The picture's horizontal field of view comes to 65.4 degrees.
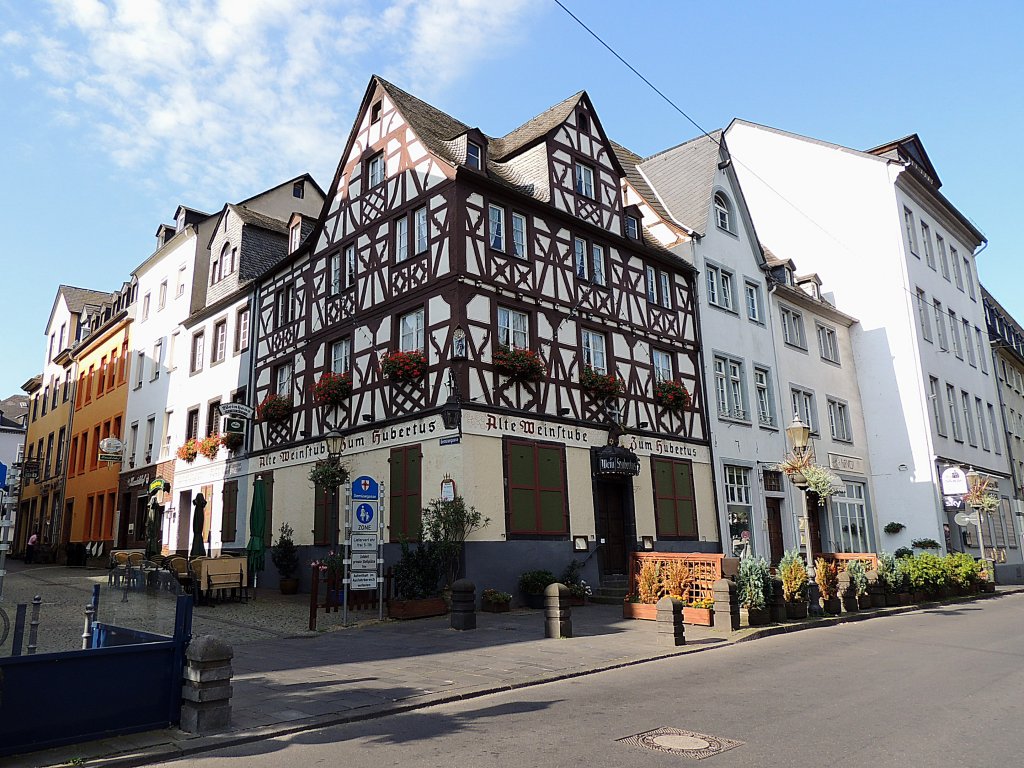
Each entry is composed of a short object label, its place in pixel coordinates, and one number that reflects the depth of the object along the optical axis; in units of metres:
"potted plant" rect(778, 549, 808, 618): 14.84
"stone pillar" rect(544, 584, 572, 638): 12.42
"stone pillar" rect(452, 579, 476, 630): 13.33
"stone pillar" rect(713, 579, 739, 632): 13.15
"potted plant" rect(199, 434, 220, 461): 25.52
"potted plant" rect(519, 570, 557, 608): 16.66
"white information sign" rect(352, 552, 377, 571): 14.02
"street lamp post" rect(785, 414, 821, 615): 15.52
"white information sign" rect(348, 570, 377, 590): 13.99
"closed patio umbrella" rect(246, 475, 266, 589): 18.78
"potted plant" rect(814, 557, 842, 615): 15.91
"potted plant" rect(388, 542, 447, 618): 14.67
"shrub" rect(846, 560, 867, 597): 17.25
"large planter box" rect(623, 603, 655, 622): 15.02
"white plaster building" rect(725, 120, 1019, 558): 29.06
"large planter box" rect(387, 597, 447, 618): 14.57
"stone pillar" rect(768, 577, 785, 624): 14.19
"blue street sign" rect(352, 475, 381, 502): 13.45
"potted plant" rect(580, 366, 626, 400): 19.53
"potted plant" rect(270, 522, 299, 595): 20.78
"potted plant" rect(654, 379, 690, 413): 21.64
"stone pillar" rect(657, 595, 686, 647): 11.80
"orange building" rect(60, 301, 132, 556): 32.81
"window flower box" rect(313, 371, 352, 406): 20.09
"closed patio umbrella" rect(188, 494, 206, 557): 19.70
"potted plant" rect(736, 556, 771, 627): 13.82
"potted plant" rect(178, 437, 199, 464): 26.53
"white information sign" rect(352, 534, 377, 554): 14.02
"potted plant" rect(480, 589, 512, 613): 15.82
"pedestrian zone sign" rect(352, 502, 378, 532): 13.59
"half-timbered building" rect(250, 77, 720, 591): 17.42
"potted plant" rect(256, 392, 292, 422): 22.59
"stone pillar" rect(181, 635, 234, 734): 6.76
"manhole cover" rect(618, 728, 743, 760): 5.90
